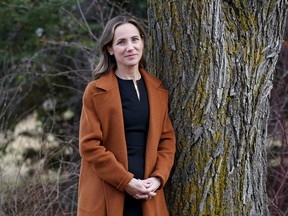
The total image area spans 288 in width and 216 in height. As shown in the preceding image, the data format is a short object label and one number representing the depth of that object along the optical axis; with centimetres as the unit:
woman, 442
